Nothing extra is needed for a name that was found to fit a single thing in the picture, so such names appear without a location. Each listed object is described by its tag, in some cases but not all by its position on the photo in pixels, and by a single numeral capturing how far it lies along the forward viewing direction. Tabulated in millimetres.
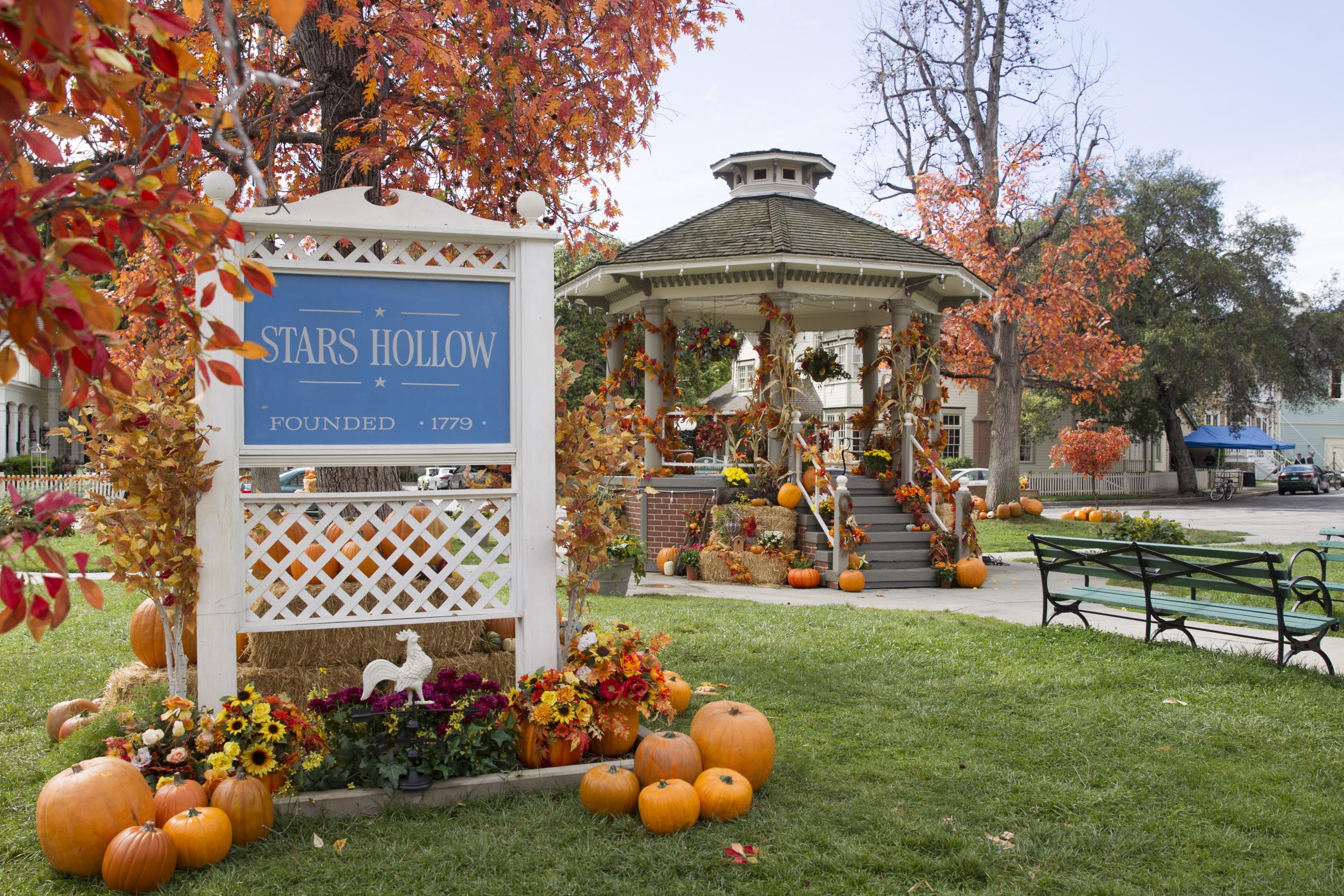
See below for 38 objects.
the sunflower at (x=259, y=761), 3885
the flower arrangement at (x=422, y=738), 4117
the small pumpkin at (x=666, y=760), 4164
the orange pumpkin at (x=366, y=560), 4309
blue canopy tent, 38312
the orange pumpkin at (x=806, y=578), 11844
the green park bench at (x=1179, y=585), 6520
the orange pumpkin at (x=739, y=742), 4277
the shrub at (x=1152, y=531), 13546
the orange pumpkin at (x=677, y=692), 5512
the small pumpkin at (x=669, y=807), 3873
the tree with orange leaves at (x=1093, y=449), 23812
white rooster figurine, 4191
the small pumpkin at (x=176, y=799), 3654
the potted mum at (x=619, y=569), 10523
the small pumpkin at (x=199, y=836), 3520
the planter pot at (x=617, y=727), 4539
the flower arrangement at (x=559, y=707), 4395
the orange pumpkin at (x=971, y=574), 12023
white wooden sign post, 4219
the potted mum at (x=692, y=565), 12664
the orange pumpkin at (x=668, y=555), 12977
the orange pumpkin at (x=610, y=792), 4039
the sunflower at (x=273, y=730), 3906
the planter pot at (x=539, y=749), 4441
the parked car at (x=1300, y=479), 37750
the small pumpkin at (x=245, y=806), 3725
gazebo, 12938
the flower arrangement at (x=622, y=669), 4559
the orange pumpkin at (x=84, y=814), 3449
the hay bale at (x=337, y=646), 5066
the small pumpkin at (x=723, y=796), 4020
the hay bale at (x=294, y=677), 4832
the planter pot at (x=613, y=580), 10836
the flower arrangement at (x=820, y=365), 14812
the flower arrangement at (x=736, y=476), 12805
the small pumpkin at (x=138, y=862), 3359
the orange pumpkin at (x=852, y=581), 11539
